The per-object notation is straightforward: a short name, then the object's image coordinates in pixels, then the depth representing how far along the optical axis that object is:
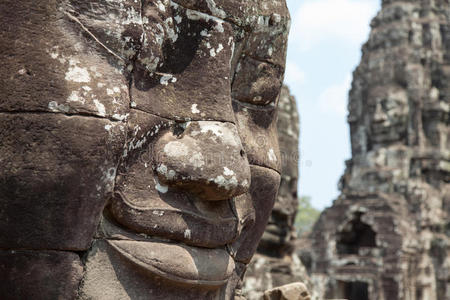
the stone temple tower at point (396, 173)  21.39
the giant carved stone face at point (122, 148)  2.21
